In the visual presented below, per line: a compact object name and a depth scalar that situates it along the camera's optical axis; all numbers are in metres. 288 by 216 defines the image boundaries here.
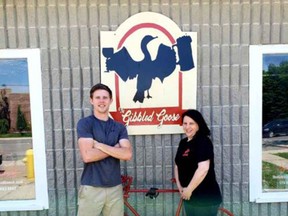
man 2.97
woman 3.02
